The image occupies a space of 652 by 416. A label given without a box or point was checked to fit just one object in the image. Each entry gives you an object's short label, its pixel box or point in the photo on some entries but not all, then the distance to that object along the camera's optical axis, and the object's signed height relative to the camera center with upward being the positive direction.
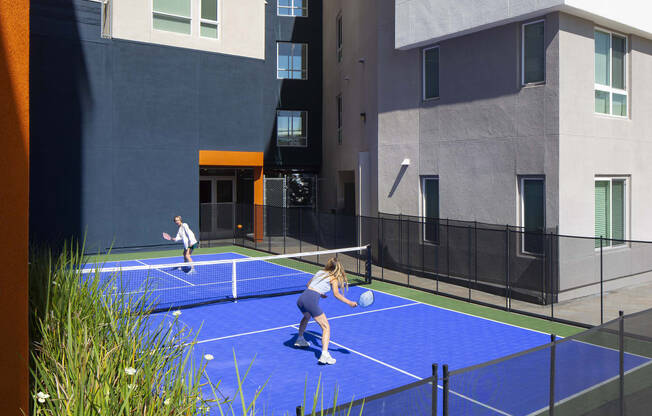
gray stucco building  15.95 +2.63
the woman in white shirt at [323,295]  10.44 -1.78
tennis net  16.31 -2.65
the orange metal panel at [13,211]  4.08 -0.08
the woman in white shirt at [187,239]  20.08 -1.36
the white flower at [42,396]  4.14 -1.44
